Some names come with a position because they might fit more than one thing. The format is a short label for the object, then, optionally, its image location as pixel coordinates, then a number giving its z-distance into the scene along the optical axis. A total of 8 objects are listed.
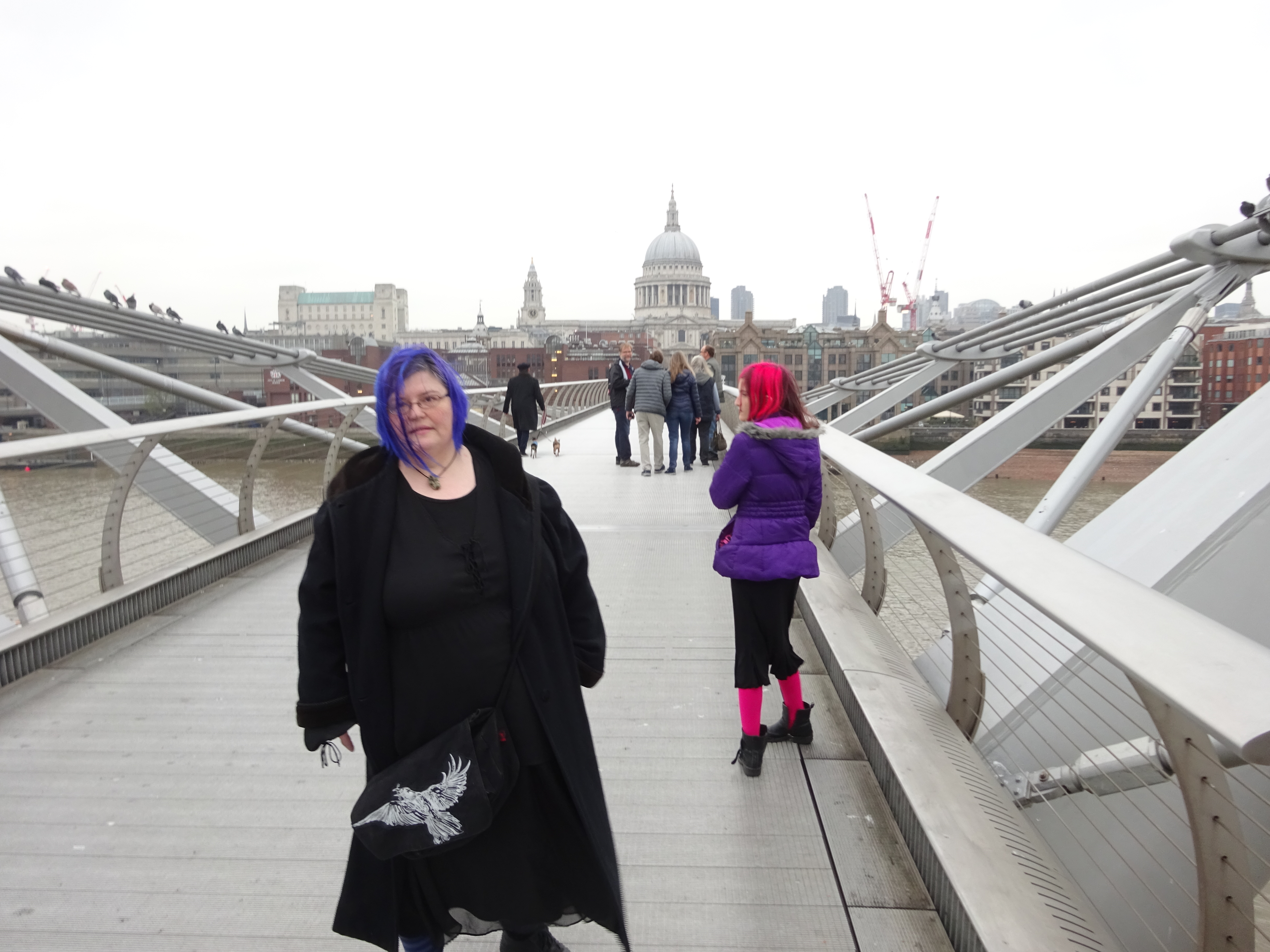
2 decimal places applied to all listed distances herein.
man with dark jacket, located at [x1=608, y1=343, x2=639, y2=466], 10.77
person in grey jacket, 9.48
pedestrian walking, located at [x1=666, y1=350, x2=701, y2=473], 9.65
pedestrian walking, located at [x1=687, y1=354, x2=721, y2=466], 10.22
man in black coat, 10.84
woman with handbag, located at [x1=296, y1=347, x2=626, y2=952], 1.59
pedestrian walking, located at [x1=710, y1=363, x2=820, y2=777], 2.83
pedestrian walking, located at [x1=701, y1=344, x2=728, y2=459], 10.38
